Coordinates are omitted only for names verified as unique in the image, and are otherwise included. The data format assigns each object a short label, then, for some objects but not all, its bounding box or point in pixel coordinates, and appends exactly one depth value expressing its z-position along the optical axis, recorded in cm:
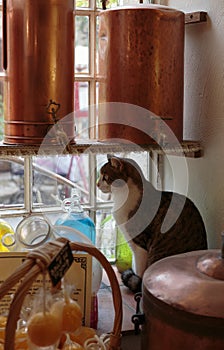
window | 129
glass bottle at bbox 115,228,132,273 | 133
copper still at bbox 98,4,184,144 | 110
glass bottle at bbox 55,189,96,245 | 114
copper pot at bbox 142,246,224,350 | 71
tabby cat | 114
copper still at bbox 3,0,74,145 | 100
